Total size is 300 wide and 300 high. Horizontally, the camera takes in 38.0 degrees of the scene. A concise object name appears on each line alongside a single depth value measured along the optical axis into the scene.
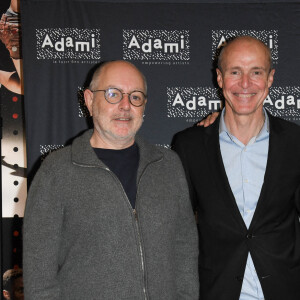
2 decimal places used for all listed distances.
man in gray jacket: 1.76
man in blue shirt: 2.08
